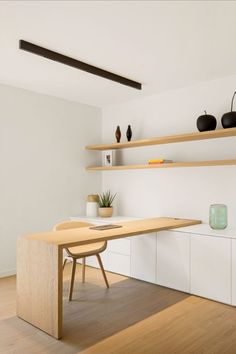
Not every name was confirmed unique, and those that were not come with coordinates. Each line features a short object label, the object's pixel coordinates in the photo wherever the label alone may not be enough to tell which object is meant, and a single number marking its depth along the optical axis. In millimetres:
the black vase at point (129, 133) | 4168
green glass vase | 3158
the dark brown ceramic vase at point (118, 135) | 4285
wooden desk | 2160
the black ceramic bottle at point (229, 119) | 3102
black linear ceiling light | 2533
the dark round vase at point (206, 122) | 3273
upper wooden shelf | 3160
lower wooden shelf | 3165
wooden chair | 2887
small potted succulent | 4195
